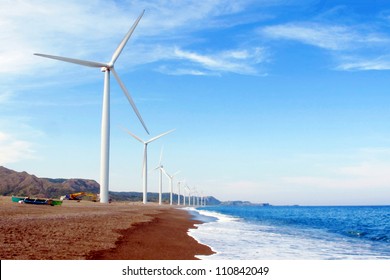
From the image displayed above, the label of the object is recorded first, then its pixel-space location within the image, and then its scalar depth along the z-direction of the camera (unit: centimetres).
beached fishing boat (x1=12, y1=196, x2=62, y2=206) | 6371
